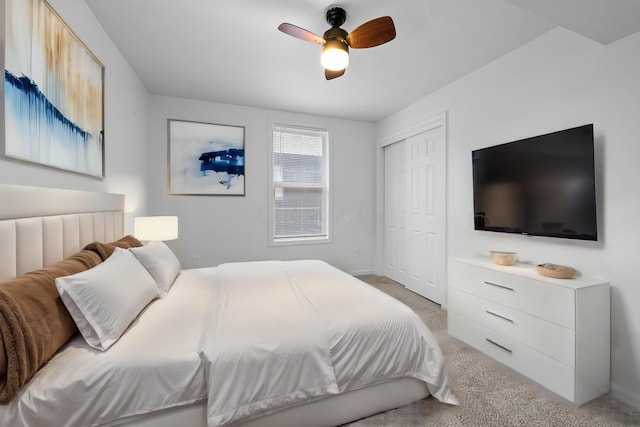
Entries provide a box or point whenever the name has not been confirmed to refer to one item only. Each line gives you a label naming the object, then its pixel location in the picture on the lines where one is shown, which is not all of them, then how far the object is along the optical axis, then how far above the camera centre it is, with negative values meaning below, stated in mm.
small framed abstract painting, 3393 +745
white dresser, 1570 -751
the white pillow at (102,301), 1135 -402
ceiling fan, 1740 +1227
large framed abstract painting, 1190 +672
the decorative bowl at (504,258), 2096 -352
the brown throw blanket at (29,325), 882 -415
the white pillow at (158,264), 1810 -358
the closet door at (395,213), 3838 +19
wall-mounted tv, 1772 +222
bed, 1017 -629
